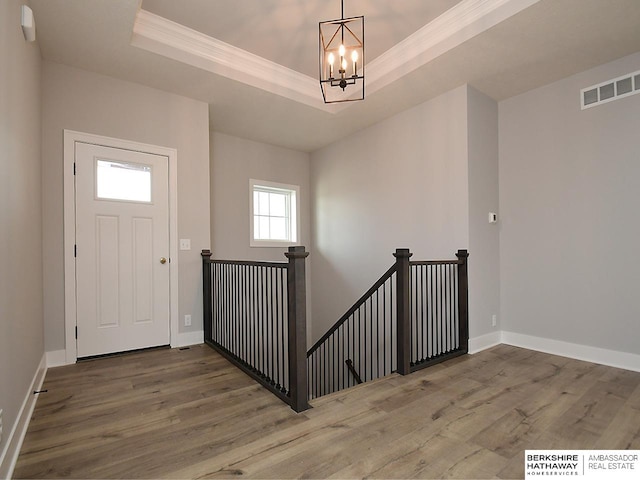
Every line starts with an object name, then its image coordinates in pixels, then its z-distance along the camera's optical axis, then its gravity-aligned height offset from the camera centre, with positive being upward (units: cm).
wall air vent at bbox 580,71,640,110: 280 +136
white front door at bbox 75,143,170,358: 303 -6
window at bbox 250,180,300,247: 521 +49
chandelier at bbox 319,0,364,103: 217 +190
